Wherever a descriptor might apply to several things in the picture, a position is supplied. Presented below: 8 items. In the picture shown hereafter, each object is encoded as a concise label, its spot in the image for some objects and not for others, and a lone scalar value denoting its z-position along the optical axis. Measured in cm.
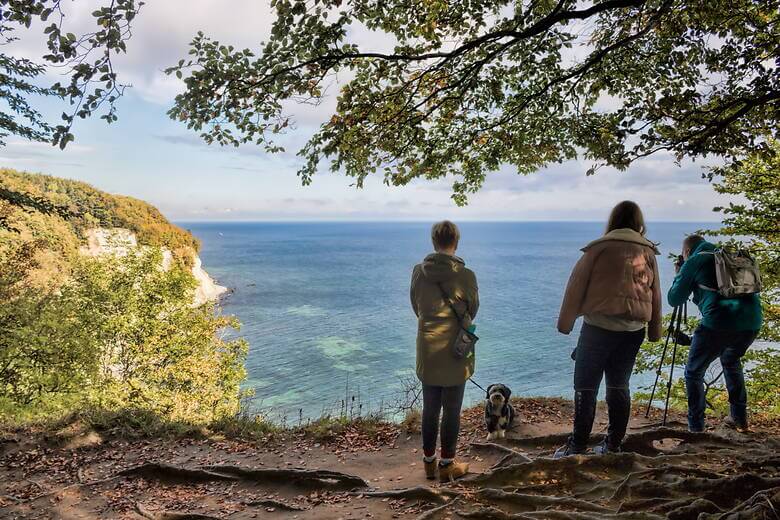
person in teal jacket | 455
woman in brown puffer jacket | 380
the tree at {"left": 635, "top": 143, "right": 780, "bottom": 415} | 818
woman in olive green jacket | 409
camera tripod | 507
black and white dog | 603
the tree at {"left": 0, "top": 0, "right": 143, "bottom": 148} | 296
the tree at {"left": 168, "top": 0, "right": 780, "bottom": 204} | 478
